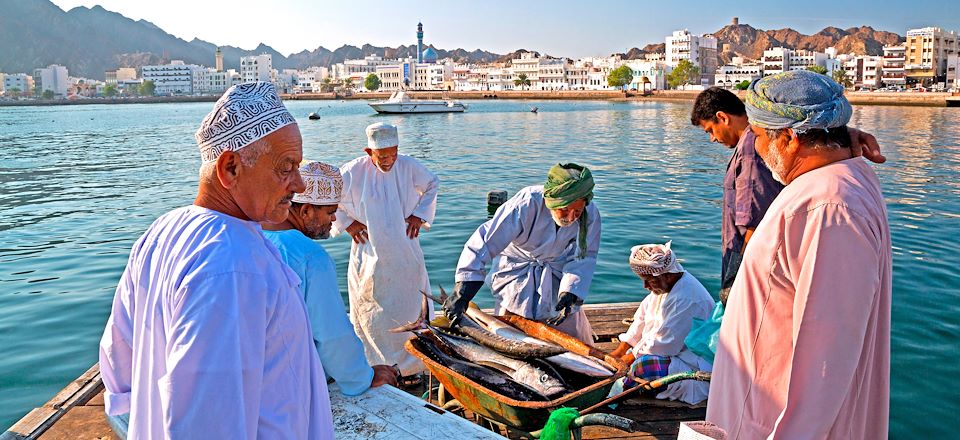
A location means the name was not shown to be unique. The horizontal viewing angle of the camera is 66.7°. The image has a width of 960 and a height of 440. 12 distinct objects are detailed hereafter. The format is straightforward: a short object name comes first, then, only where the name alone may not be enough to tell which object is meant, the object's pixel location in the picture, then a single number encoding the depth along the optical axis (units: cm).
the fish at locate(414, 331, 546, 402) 372
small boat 7094
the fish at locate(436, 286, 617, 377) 380
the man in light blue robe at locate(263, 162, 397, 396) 264
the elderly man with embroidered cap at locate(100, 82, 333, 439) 153
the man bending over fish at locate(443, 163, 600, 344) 445
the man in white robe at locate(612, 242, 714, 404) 466
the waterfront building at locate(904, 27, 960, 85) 11944
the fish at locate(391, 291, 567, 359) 392
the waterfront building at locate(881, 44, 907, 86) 12019
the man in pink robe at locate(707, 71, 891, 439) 208
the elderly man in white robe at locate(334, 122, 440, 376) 554
